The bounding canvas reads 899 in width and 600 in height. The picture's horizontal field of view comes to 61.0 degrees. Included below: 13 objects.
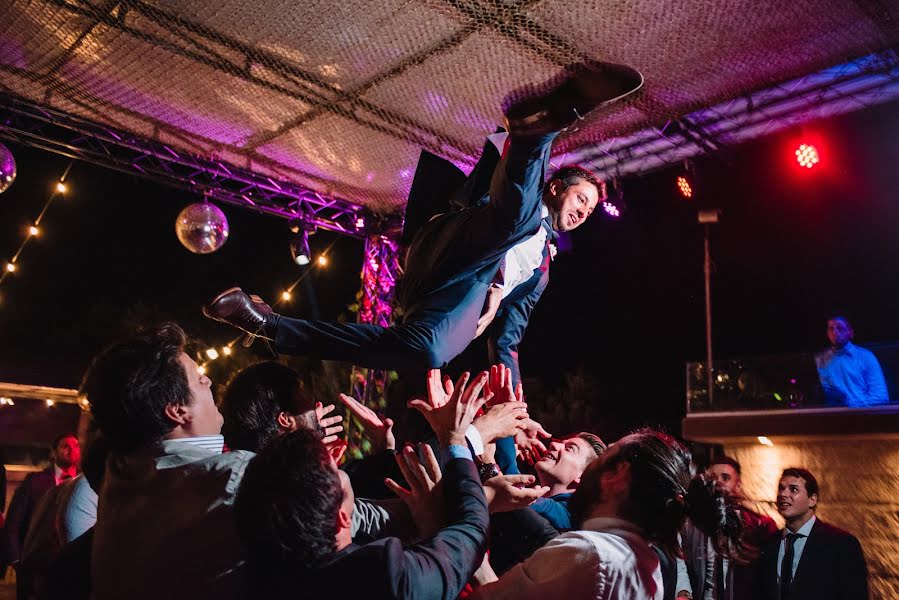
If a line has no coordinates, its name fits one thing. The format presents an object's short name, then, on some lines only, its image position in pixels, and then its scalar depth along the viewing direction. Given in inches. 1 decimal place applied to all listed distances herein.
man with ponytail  70.6
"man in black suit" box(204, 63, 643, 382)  89.8
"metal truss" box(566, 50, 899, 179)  206.8
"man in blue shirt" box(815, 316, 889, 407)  326.6
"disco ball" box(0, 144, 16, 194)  217.0
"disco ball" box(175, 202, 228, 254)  253.0
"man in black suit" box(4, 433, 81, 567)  212.7
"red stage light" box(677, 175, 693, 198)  277.8
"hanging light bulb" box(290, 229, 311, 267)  295.4
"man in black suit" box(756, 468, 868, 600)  193.2
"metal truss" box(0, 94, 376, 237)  239.9
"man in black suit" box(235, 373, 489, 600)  61.8
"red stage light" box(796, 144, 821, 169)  258.8
